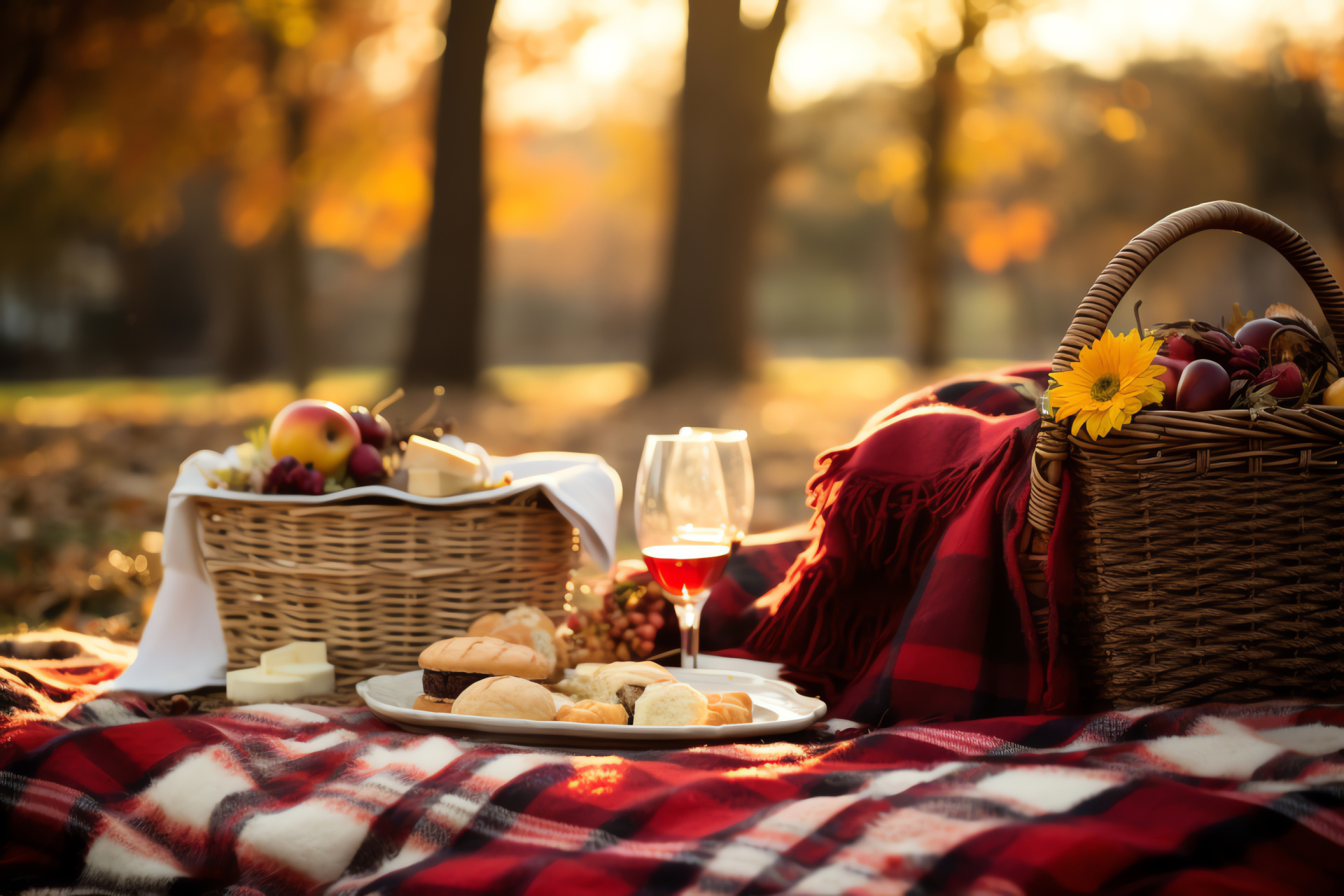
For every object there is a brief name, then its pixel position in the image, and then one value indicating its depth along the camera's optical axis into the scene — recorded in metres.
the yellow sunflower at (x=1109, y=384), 1.48
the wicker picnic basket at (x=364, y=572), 1.96
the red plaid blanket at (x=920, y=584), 1.68
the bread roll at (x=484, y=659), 1.68
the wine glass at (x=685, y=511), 1.72
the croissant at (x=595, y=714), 1.58
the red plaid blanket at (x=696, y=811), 1.18
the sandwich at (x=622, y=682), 1.69
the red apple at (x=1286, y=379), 1.54
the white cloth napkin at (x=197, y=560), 2.00
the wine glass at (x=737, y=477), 1.77
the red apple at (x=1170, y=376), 1.57
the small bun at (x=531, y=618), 1.92
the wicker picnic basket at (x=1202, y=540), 1.47
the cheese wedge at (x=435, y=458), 1.95
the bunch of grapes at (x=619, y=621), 2.15
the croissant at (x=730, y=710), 1.60
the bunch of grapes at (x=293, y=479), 1.98
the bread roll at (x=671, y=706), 1.58
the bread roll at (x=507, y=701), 1.58
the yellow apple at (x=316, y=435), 2.03
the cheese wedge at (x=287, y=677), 1.90
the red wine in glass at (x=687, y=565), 1.69
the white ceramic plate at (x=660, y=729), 1.55
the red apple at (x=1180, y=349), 1.64
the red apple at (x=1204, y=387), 1.53
